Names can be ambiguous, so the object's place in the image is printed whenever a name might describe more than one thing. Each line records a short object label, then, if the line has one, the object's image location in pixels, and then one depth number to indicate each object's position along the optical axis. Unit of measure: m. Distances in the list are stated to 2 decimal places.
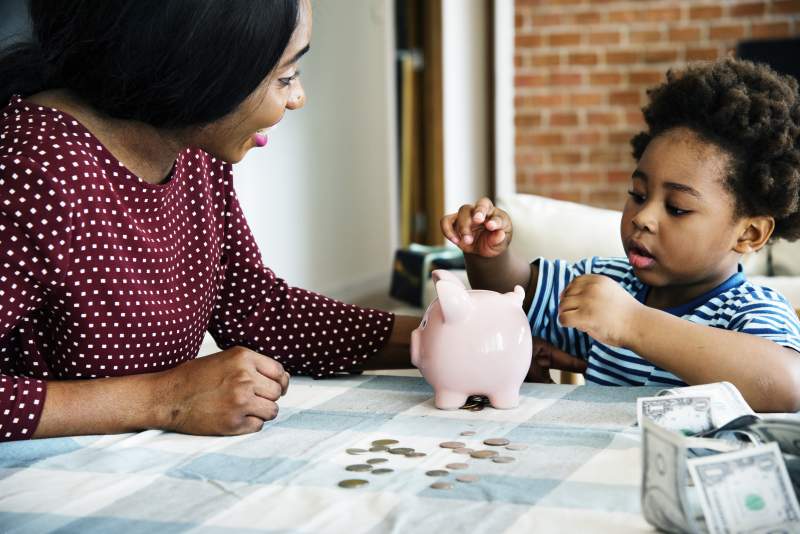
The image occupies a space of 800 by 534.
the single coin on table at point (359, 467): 0.84
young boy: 1.29
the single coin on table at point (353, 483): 0.79
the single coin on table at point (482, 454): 0.86
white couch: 2.28
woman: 0.97
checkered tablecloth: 0.72
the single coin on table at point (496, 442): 0.91
